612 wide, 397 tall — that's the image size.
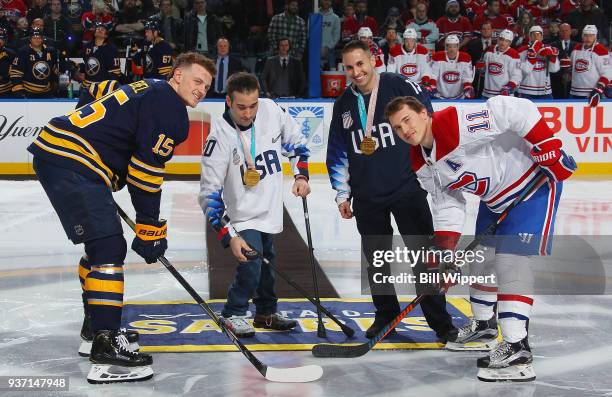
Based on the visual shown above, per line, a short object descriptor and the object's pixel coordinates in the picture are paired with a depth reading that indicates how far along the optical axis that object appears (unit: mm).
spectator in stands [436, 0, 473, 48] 14375
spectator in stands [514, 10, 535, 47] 14039
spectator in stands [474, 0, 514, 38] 14578
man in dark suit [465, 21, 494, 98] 13633
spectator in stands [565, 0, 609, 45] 14516
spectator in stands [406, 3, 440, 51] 14188
